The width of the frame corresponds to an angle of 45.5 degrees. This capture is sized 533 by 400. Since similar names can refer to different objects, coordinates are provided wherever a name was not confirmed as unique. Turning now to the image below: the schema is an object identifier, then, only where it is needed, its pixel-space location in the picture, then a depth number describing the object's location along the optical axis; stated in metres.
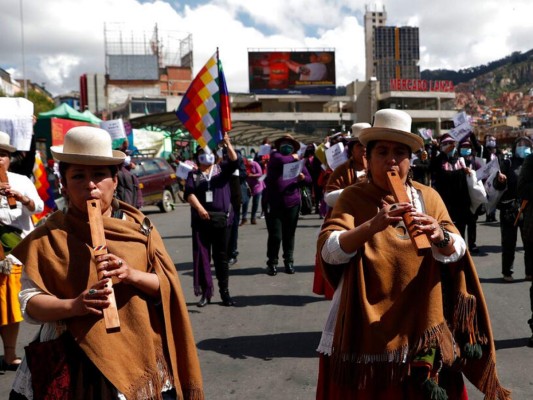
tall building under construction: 183.12
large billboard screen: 89.19
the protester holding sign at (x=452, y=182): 9.38
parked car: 19.00
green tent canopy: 24.97
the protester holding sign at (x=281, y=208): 9.18
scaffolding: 91.84
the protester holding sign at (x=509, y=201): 8.27
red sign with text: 96.12
